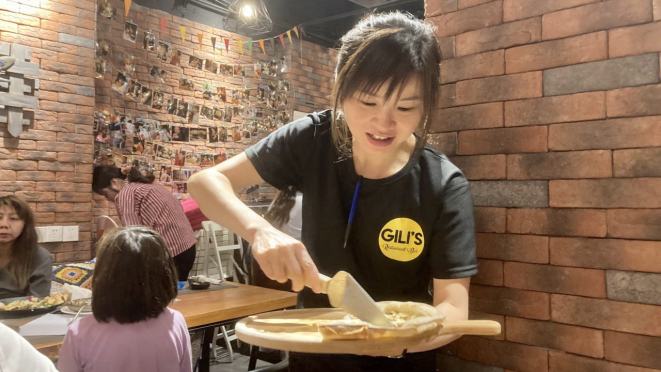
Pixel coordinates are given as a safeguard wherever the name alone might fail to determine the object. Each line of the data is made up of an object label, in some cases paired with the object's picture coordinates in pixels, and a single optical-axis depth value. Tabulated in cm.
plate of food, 169
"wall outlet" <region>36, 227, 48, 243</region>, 361
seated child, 147
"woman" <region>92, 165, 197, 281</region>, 379
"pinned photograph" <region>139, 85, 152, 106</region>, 477
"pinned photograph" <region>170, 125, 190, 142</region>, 511
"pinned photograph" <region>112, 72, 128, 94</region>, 453
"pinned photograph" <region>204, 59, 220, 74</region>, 541
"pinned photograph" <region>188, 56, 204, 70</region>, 525
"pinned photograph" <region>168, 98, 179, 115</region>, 505
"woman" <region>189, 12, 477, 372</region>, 95
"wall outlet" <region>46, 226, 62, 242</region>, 366
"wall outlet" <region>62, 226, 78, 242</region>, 375
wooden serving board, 72
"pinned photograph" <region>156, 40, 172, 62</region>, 495
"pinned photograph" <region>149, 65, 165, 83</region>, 489
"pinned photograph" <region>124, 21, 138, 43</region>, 464
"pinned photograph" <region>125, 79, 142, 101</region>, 465
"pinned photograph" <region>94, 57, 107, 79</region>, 431
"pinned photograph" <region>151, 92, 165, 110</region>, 488
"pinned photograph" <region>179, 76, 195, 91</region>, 516
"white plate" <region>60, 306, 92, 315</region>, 195
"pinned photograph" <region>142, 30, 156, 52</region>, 481
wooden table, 171
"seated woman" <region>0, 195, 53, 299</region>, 249
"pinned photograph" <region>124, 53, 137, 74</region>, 463
